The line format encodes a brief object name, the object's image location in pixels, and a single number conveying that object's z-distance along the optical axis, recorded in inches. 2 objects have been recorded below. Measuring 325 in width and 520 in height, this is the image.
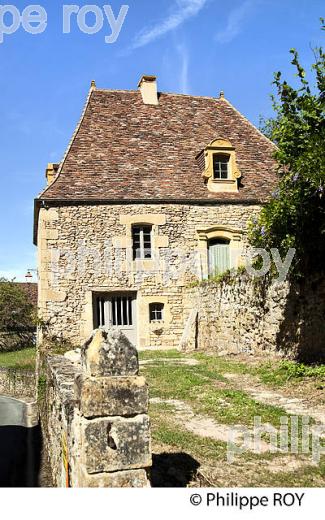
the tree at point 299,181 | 342.3
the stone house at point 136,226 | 633.6
